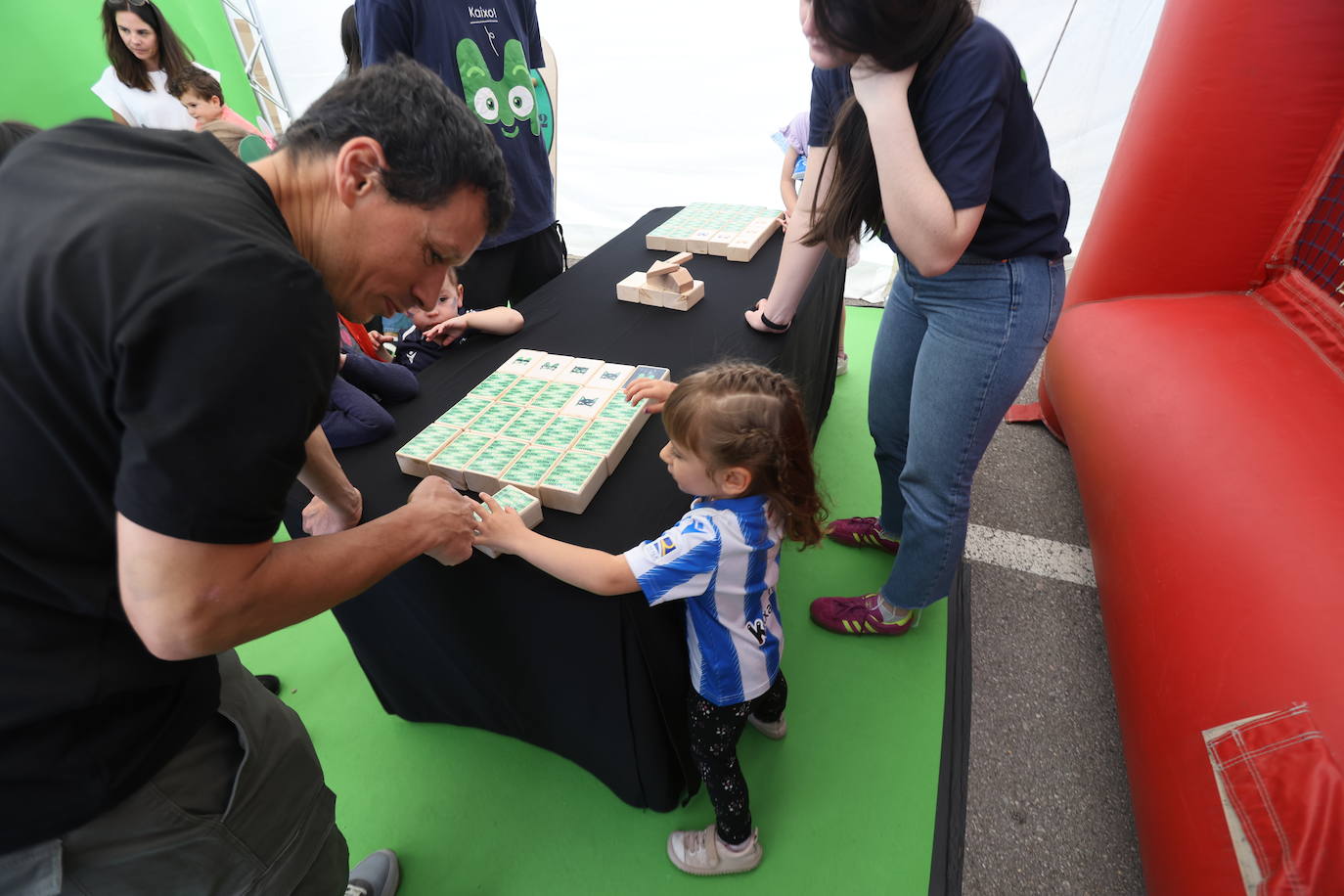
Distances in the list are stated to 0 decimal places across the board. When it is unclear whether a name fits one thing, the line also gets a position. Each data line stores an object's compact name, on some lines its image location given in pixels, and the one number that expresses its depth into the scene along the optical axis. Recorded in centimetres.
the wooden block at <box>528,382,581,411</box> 141
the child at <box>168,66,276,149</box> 328
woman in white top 314
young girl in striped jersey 101
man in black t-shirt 54
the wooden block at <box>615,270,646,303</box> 192
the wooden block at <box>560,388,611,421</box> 136
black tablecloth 113
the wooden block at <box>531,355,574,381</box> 153
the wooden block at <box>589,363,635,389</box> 146
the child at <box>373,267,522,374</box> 170
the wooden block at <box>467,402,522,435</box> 132
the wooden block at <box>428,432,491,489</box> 120
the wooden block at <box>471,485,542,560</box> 108
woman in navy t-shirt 103
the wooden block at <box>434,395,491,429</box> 134
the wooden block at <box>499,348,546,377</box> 156
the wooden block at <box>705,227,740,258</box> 224
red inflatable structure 101
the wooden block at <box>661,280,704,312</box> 187
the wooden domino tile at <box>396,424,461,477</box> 122
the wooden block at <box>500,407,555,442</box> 131
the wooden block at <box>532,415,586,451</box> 126
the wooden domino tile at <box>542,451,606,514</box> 112
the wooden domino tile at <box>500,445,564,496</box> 114
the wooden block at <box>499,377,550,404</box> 144
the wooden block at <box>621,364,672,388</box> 147
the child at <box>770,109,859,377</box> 268
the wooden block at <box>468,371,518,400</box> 146
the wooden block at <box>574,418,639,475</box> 123
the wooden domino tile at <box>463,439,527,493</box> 118
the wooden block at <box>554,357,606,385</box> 151
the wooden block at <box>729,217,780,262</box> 221
